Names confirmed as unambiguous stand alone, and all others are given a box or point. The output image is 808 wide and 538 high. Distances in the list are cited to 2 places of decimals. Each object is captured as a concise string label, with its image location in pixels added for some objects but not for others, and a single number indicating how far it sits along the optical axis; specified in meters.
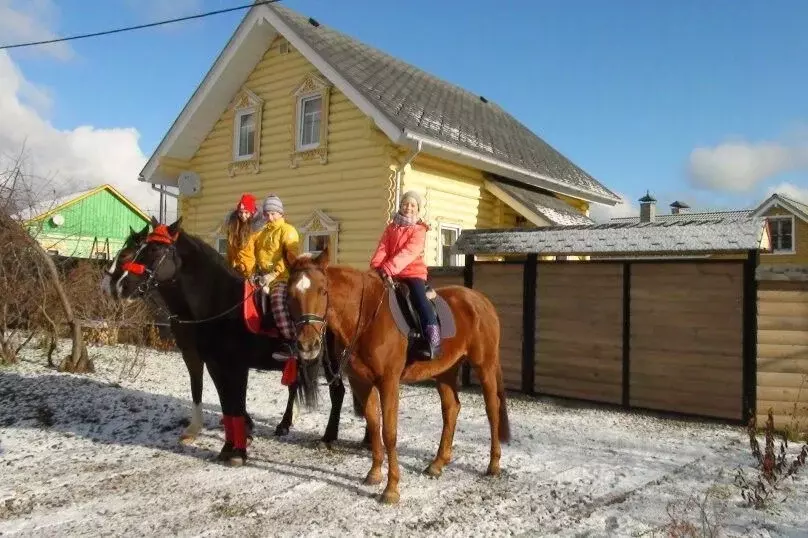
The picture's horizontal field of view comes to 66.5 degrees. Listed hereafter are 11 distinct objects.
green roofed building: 35.28
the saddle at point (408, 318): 5.03
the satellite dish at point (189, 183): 15.62
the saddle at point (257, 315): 5.67
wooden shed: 7.81
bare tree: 9.51
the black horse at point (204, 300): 5.44
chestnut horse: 4.35
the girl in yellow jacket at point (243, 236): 6.41
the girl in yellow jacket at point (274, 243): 6.14
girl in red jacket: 5.11
